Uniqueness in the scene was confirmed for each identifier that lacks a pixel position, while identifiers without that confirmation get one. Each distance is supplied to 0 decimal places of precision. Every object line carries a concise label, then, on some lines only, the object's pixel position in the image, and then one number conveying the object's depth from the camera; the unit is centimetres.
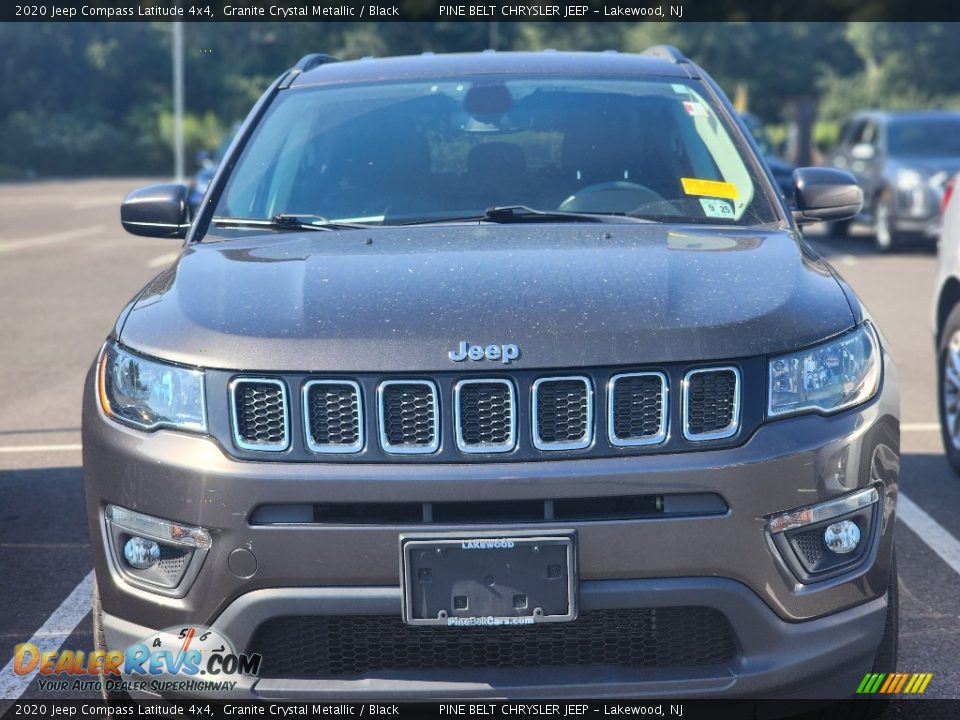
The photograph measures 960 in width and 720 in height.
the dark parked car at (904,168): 1755
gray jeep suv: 288
